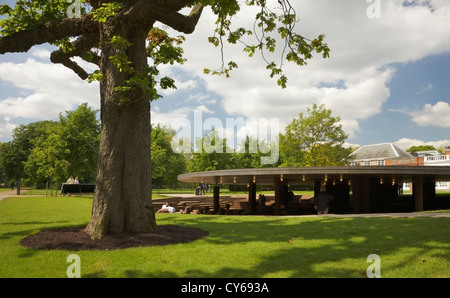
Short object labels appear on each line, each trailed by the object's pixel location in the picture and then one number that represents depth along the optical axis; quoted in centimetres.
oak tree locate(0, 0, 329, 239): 825
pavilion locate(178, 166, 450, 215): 1561
